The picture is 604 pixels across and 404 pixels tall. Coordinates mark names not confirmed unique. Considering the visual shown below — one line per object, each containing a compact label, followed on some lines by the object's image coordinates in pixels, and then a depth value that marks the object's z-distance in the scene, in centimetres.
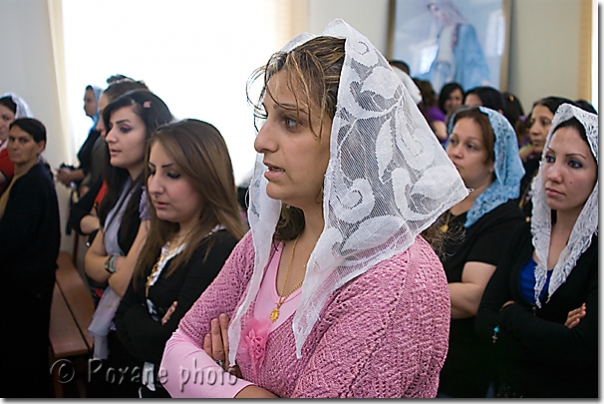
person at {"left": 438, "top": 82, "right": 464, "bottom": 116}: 336
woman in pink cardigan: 73
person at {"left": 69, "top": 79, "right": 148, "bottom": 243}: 160
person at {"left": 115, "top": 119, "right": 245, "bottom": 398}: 127
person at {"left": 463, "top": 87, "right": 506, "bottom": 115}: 288
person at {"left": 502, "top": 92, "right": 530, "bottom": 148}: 282
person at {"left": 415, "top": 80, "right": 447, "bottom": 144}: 317
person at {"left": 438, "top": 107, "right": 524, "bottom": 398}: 146
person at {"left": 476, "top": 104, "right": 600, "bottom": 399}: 124
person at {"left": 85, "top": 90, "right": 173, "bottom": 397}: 157
